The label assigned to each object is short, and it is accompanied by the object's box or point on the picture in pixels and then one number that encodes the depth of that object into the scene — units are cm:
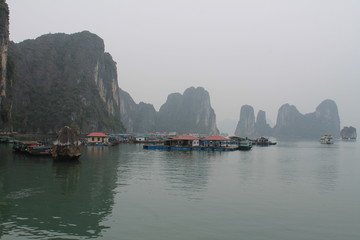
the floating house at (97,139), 7556
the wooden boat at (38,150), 4231
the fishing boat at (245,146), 7081
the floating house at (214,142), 6575
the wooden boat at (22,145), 4531
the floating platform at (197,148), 6456
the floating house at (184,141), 6688
